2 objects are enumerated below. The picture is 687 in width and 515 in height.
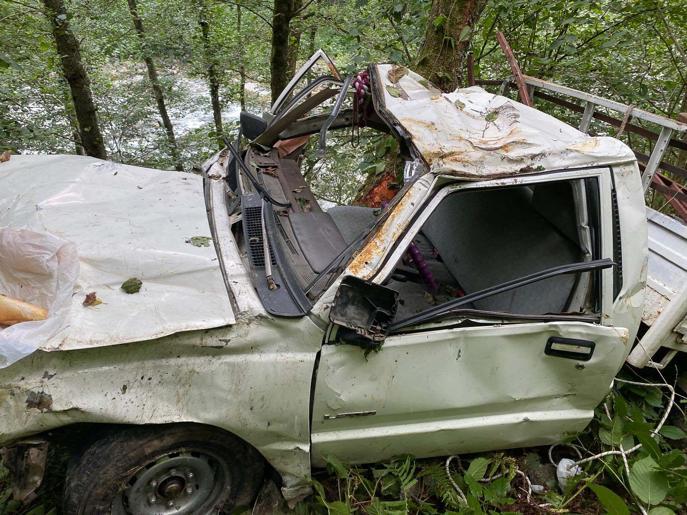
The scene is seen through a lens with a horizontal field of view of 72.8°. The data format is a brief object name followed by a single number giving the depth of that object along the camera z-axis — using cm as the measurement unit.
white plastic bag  176
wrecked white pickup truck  171
